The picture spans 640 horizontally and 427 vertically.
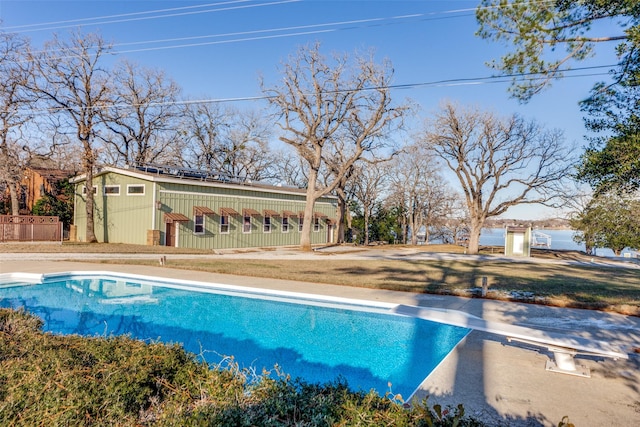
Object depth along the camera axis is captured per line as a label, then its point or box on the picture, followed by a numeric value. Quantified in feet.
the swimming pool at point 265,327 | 18.29
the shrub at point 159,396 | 8.03
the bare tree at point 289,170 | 139.85
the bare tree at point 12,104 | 69.87
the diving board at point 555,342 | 15.66
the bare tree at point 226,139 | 123.44
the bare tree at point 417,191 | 120.88
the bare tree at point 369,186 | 121.08
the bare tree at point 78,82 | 69.41
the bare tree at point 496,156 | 85.30
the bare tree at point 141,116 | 99.04
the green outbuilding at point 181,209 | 67.46
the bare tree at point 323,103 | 72.84
